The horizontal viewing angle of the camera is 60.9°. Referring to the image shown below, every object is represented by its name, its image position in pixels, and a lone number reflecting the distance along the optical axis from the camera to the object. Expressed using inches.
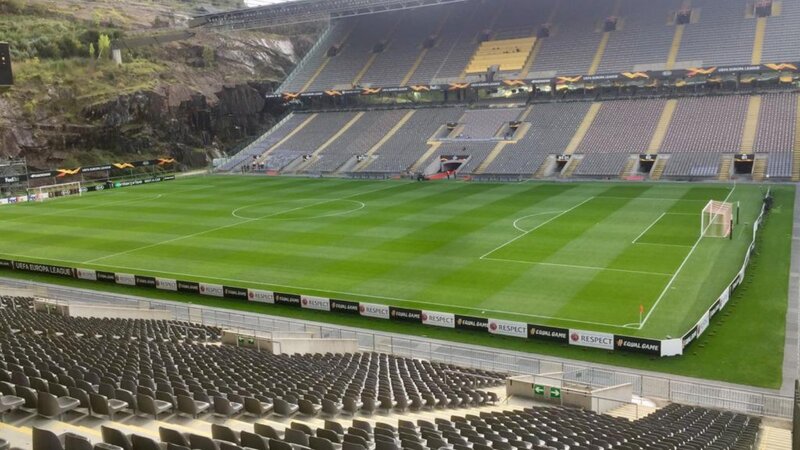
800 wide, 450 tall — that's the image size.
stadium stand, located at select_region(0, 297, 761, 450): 354.6
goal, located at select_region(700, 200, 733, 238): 1450.5
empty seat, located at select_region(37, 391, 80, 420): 358.3
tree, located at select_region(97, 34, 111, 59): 3604.8
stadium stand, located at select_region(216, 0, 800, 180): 2407.7
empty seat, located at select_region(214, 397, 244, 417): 437.1
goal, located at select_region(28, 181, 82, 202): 2568.9
